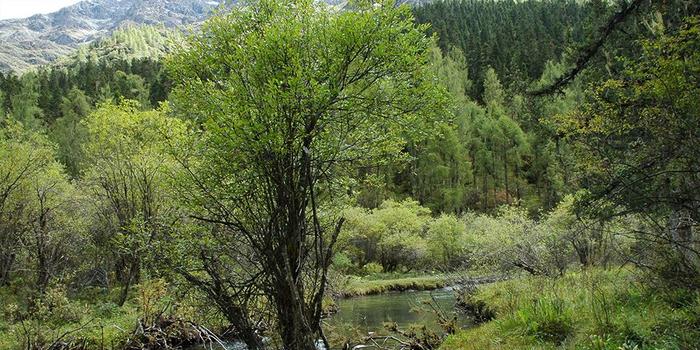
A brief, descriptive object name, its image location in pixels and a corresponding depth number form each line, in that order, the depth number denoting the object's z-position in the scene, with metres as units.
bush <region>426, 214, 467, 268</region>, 47.78
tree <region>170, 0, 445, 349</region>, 9.18
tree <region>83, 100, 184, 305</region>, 26.08
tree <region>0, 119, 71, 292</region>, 23.06
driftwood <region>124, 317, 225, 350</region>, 17.84
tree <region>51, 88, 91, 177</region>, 66.75
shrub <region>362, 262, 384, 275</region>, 48.76
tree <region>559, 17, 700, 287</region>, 6.82
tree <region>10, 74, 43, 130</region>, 75.75
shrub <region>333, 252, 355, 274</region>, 43.53
